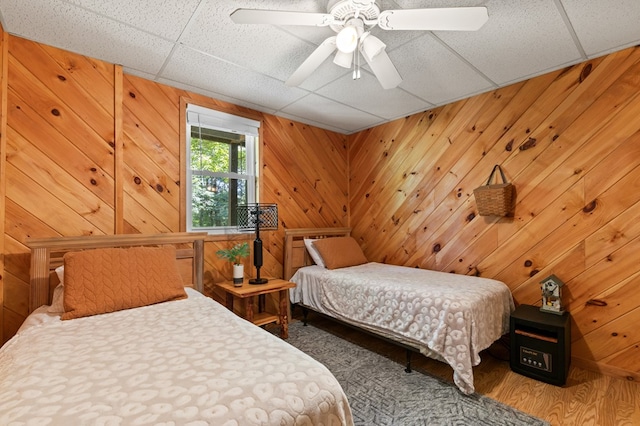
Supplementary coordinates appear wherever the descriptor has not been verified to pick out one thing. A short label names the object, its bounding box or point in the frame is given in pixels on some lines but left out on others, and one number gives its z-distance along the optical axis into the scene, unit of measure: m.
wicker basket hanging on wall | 2.52
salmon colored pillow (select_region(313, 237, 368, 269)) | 3.21
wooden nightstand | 2.56
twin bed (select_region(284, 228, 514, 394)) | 1.97
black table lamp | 2.84
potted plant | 2.70
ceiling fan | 1.38
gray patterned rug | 1.68
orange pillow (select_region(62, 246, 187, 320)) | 1.67
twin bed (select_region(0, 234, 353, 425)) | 0.84
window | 2.81
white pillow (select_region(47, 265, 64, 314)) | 1.74
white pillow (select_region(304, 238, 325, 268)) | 3.26
